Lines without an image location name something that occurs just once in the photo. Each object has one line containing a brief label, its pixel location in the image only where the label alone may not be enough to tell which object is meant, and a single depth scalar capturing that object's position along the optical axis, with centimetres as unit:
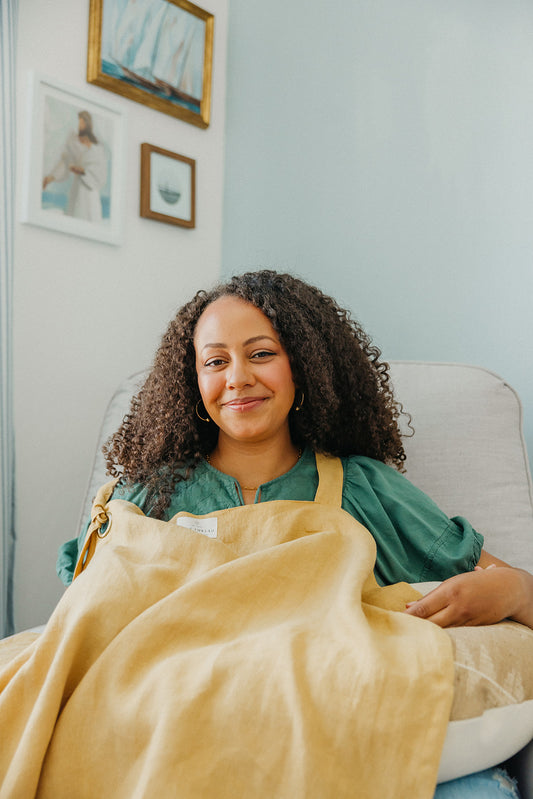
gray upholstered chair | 123
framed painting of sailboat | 182
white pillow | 65
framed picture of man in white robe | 168
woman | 109
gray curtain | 160
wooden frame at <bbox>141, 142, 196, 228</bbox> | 194
